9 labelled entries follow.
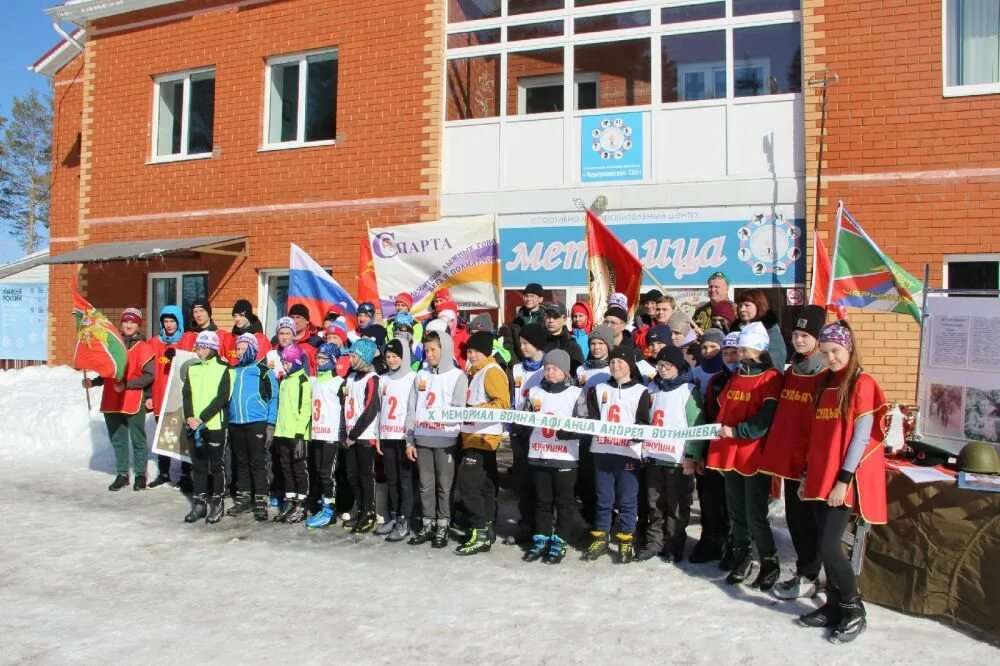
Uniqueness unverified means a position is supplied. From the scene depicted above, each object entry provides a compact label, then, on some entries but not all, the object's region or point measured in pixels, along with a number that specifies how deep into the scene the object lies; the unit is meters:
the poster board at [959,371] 5.18
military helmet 4.54
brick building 9.15
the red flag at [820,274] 7.87
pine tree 39.50
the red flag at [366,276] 8.79
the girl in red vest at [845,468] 4.19
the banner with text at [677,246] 9.91
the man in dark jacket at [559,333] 6.16
